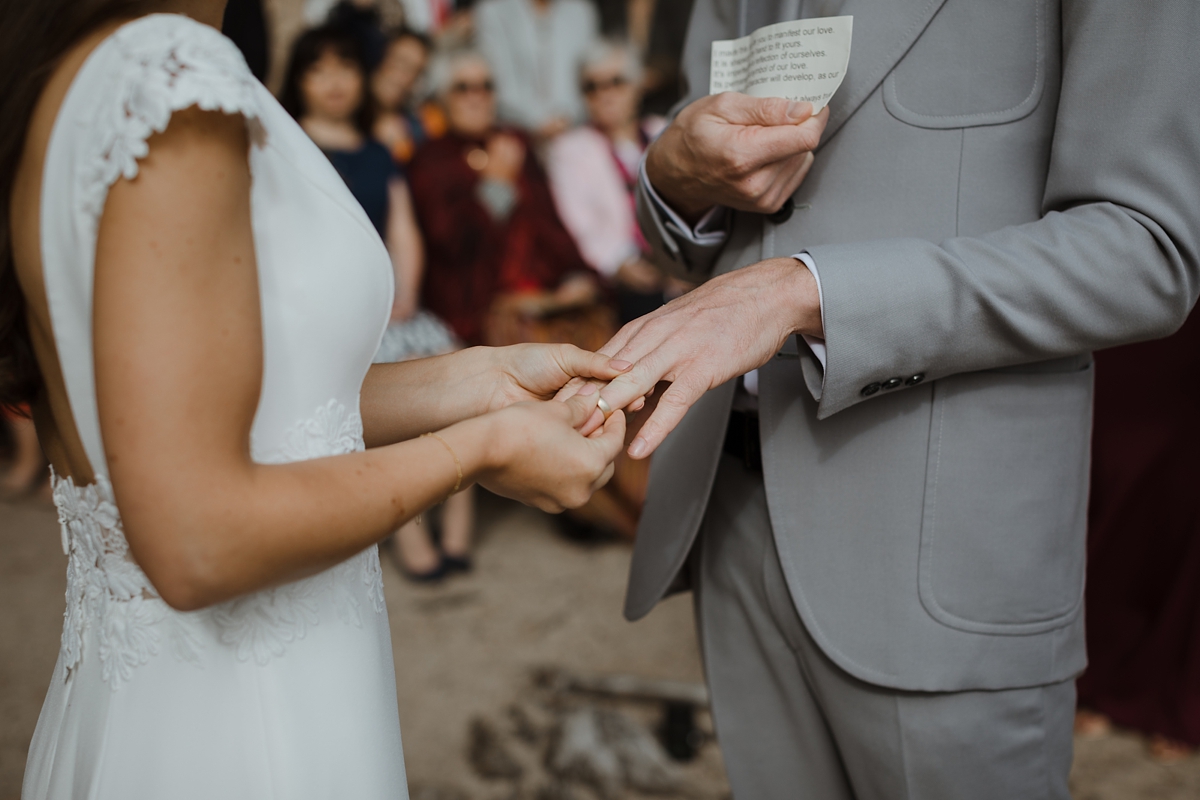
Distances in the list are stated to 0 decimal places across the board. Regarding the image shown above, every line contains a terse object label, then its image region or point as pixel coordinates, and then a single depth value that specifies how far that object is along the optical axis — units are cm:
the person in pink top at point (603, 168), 451
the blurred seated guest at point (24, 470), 482
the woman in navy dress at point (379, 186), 352
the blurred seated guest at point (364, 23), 411
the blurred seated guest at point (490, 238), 392
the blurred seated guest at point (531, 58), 529
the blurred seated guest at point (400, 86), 423
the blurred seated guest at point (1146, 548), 253
